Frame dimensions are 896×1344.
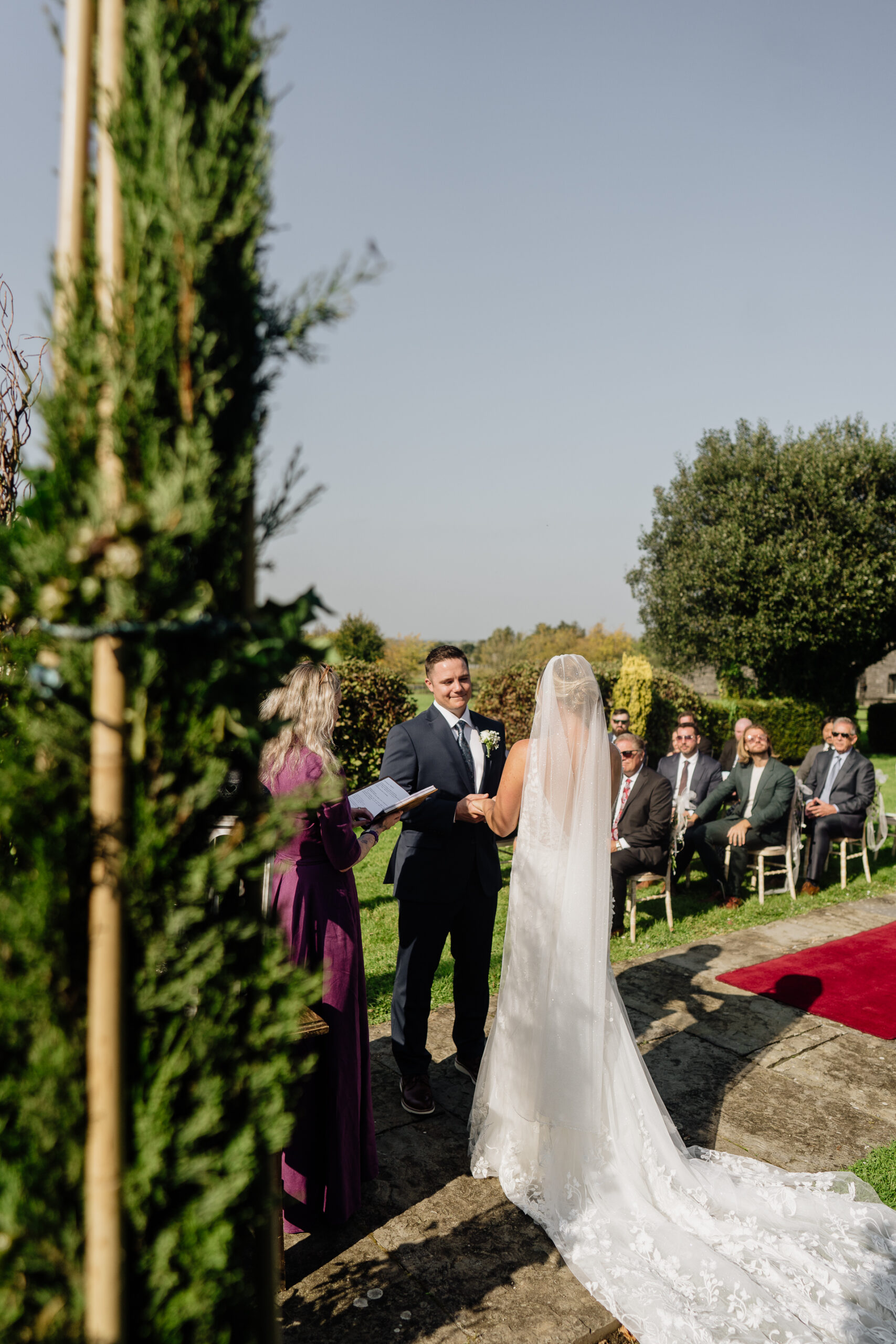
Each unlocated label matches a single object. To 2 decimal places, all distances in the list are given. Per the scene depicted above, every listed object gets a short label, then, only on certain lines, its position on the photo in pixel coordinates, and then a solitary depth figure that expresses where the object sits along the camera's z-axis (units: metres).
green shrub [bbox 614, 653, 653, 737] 17.03
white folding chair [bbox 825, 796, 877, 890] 9.58
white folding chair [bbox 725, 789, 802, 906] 8.98
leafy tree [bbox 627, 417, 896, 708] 22.83
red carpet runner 5.98
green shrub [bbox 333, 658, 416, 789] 14.15
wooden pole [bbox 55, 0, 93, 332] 1.53
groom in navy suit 4.45
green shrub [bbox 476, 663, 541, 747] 16.48
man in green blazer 8.95
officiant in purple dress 3.43
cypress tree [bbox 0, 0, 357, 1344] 1.46
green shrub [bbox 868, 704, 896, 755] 25.55
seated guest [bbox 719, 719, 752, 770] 11.87
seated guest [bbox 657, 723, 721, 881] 9.76
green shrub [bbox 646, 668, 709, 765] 17.92
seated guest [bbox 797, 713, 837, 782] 9.96
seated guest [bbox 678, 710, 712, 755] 9.95
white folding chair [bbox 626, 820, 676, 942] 7.79
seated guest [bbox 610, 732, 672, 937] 7.88
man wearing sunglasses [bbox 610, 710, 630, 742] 10.32
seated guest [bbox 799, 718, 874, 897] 9.66
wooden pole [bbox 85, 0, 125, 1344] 1.45
